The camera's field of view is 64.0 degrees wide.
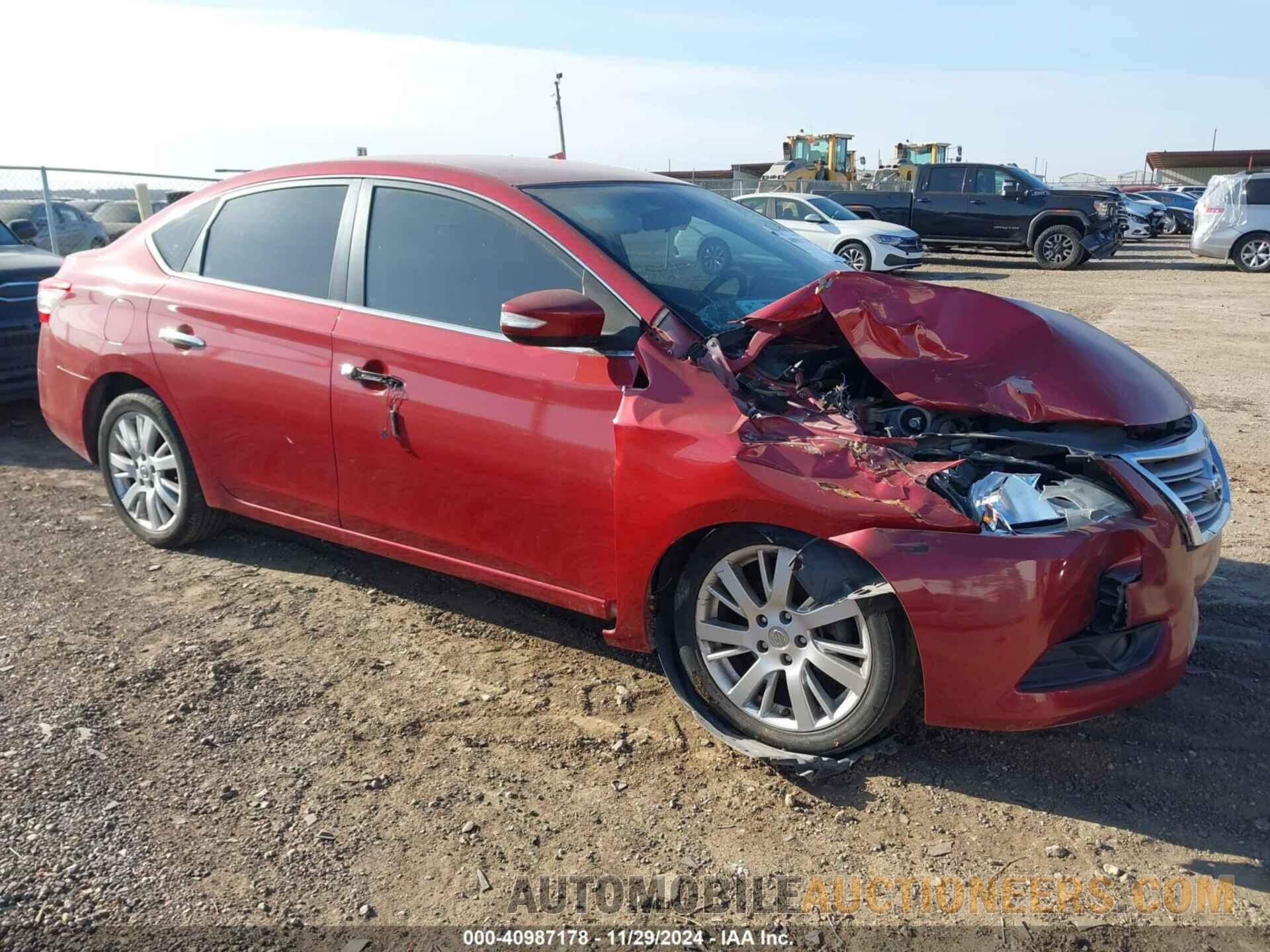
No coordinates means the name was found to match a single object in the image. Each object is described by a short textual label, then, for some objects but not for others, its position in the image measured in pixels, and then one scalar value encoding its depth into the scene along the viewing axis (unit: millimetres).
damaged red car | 2766
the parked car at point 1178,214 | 29656
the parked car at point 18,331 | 6797
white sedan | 17469
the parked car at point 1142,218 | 26656
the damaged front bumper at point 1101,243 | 19828
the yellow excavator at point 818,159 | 32281
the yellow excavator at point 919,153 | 38031
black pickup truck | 19859
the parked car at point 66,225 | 13922
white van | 18422
